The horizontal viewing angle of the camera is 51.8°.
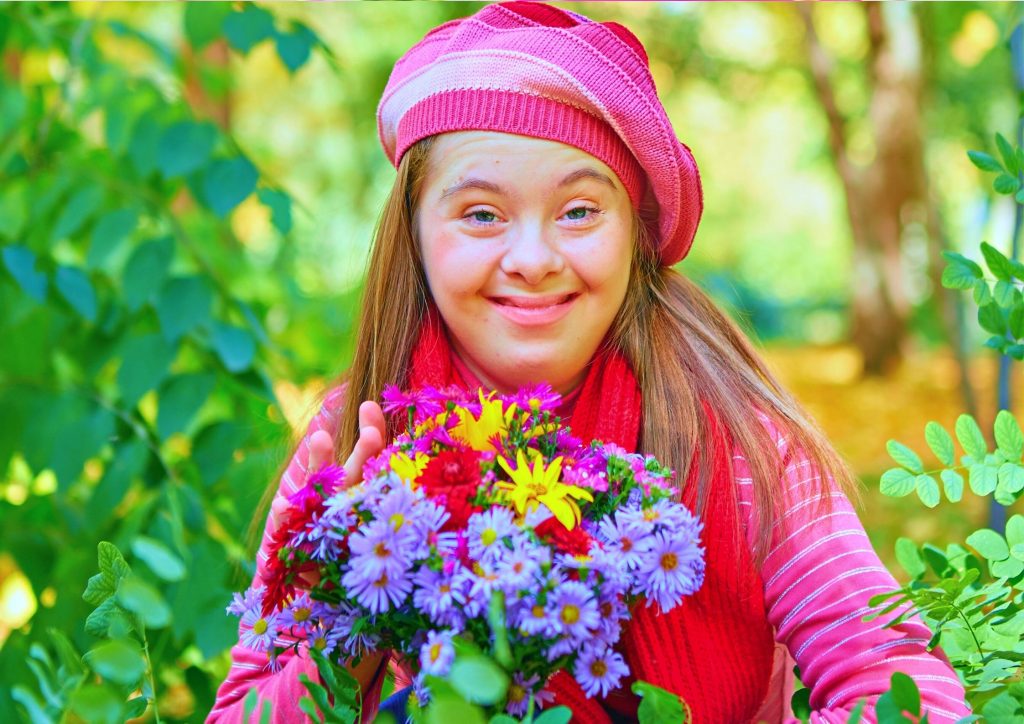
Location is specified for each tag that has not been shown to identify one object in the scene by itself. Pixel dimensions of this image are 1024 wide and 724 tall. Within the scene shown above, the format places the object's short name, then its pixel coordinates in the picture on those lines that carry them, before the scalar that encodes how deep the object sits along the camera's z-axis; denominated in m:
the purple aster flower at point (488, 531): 1.11
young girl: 1.65
